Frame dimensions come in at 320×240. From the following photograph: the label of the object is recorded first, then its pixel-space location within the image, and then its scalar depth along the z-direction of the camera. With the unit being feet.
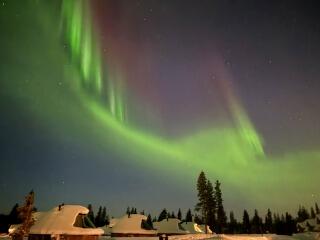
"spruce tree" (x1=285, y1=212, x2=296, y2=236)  203.11
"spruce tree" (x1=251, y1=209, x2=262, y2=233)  241.03
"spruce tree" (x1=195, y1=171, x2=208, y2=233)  175.18
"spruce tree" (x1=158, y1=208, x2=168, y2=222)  275.64
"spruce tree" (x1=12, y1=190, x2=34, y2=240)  71.52
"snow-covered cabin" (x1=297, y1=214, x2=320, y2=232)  211.74
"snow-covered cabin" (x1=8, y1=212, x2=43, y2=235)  84.75
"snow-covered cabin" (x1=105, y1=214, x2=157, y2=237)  110.60
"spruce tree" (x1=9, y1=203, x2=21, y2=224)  152.33
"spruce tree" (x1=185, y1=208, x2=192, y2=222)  302.82
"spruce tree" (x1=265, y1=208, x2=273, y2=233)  246.79
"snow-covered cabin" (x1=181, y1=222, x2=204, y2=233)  171.37
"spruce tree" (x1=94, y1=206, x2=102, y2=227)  286.70
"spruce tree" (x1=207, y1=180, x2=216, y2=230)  177.40
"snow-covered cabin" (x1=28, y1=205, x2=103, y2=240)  77.04
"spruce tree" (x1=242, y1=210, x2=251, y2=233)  240.24
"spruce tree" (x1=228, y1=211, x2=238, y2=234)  266.11
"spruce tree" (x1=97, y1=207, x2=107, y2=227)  343.16
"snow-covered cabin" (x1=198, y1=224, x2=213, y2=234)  173.44
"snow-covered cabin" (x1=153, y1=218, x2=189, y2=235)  145.75
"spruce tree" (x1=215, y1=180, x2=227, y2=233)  194.70
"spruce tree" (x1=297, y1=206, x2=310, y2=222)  354.11
